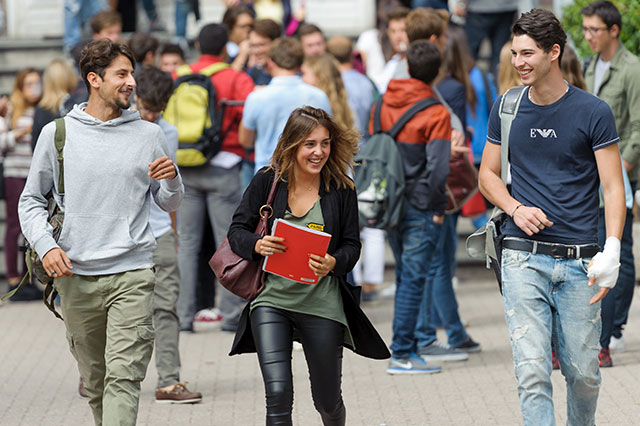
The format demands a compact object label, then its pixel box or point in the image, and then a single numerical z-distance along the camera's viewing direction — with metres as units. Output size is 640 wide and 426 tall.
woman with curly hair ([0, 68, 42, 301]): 20.59
